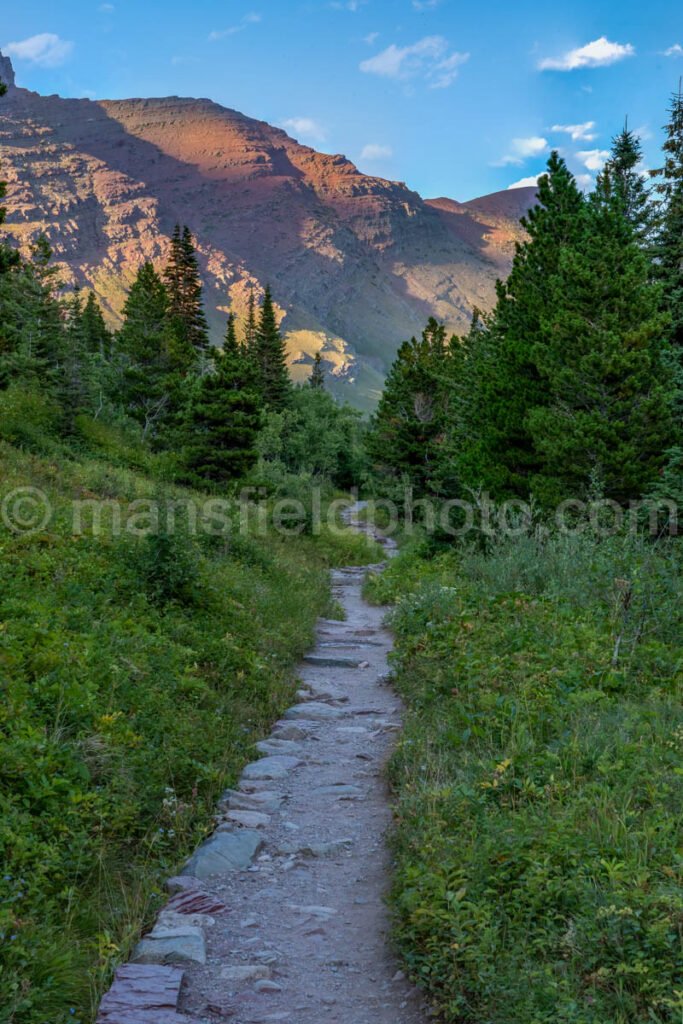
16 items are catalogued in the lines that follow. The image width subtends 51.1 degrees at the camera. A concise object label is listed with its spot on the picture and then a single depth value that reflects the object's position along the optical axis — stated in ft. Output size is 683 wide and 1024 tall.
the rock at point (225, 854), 18.11
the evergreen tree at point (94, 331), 228.84
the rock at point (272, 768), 24.13
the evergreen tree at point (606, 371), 55.98
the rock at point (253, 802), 21.63
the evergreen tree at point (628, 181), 78.79
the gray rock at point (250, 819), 20.75
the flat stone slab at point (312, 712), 30.86
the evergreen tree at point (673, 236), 64.77
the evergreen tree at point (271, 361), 191.21
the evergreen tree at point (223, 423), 92.79
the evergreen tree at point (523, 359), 69.97
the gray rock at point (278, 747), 26.32
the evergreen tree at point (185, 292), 176.14
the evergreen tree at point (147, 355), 144.87
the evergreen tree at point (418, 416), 130.72
